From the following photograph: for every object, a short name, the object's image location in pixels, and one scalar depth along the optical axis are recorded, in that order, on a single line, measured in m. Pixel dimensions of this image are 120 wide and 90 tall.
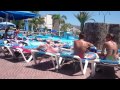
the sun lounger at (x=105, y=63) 3.03
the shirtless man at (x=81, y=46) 3.41
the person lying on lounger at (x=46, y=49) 3.76
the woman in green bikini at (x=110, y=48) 3.22
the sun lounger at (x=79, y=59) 3.19
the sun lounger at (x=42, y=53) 3.46
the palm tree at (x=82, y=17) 14.67
